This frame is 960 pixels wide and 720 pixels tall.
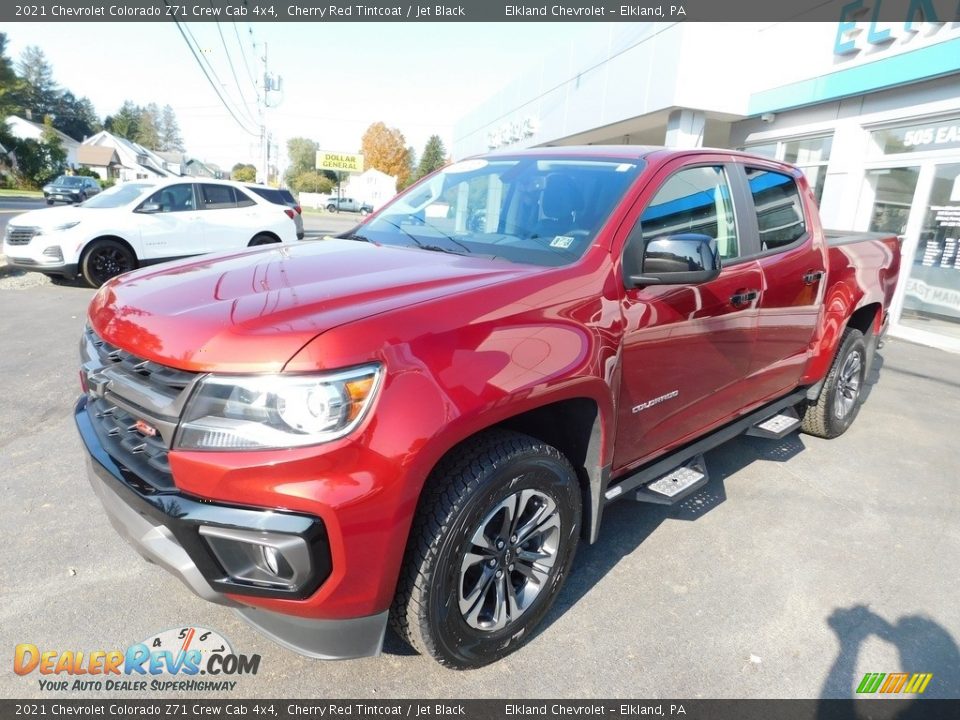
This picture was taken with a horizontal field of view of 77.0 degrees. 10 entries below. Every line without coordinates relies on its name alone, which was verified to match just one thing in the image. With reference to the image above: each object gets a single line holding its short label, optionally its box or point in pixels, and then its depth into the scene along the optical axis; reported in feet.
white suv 29.40
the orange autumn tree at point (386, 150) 255.70
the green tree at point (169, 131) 375.86
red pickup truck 5.48
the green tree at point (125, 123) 337.93
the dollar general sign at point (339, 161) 221.46
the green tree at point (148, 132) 362.53
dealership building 27.12
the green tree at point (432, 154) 266.57
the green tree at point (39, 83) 299.17
